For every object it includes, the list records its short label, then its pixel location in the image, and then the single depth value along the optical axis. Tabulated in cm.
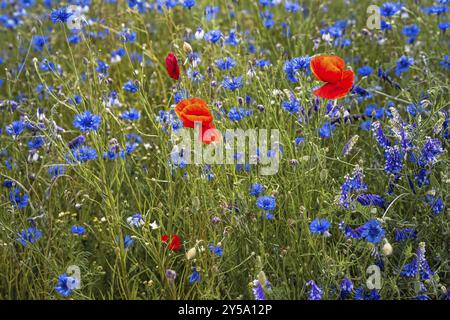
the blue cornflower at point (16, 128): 272
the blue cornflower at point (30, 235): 254
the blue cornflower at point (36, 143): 286
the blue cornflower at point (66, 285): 230
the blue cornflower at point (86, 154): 261
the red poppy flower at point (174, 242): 240
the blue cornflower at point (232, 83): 272
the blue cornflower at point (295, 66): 259
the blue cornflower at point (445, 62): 312
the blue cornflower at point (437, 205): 236
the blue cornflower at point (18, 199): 260
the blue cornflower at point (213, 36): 300
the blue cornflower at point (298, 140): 273
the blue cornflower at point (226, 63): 291
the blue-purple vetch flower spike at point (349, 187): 223
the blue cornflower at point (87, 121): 243
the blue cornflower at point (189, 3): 313
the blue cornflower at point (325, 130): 266
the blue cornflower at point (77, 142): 276
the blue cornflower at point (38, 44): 340
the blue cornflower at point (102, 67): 316
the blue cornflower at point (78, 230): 264
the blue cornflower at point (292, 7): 360
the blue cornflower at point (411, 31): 353
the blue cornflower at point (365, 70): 329
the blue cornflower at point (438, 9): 331
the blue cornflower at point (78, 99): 335
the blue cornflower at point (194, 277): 237
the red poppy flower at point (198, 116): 221
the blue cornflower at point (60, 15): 253
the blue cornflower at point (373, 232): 216
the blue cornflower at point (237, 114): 267
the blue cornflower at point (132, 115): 300
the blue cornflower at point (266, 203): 230
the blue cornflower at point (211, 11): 357
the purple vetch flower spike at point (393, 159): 234
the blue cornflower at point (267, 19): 367
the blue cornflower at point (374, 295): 224
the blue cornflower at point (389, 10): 333
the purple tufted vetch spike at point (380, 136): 243
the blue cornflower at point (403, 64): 321
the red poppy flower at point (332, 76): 228
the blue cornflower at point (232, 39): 314
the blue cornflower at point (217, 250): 237
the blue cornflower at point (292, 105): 256
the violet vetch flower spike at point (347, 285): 217
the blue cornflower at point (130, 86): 296
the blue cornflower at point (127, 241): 255
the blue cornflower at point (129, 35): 327
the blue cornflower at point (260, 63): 302
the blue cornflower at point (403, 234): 238
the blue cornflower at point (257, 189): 240
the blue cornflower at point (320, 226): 220
